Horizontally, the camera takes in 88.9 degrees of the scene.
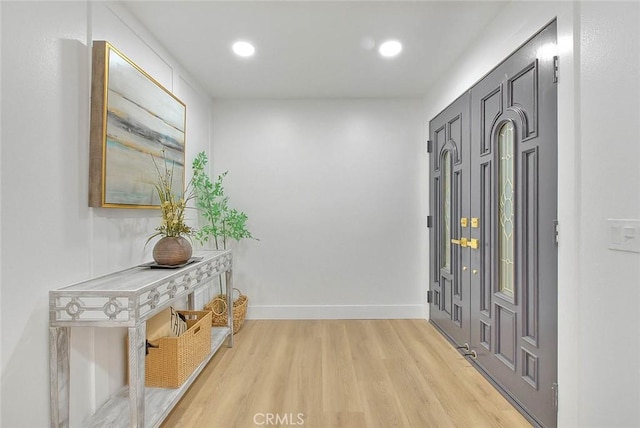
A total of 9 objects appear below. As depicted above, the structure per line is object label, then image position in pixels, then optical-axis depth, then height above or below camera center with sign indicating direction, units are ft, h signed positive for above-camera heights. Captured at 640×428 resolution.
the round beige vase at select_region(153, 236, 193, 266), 6.36 -0.68
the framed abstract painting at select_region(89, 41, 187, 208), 5.46 +1.65
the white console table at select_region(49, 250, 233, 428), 4.62 -1.49
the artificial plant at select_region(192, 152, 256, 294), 9.65 +0.13
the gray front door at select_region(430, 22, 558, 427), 5.41 -0.16
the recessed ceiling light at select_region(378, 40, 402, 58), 7.77 +4.17
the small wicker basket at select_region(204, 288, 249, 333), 9.88 -2.90
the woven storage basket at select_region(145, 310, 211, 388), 6.24 -2.82
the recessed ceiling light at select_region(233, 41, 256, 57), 7.83 +4.16
